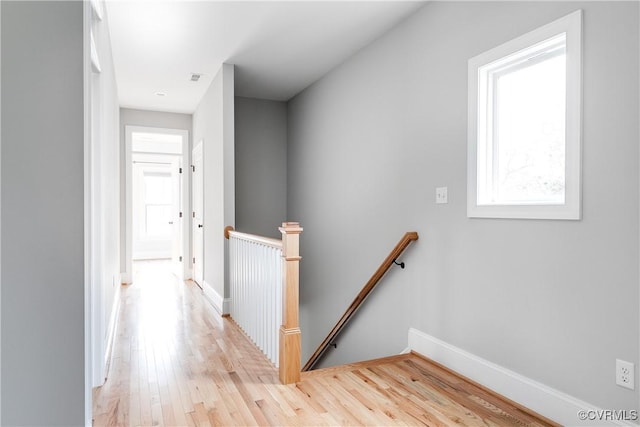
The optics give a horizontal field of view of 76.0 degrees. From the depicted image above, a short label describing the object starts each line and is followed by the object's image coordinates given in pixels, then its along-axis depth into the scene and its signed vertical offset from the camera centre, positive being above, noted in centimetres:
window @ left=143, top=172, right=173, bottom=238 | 945 +8
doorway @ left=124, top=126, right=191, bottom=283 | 722 +15
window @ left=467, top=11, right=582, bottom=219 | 199 +47
